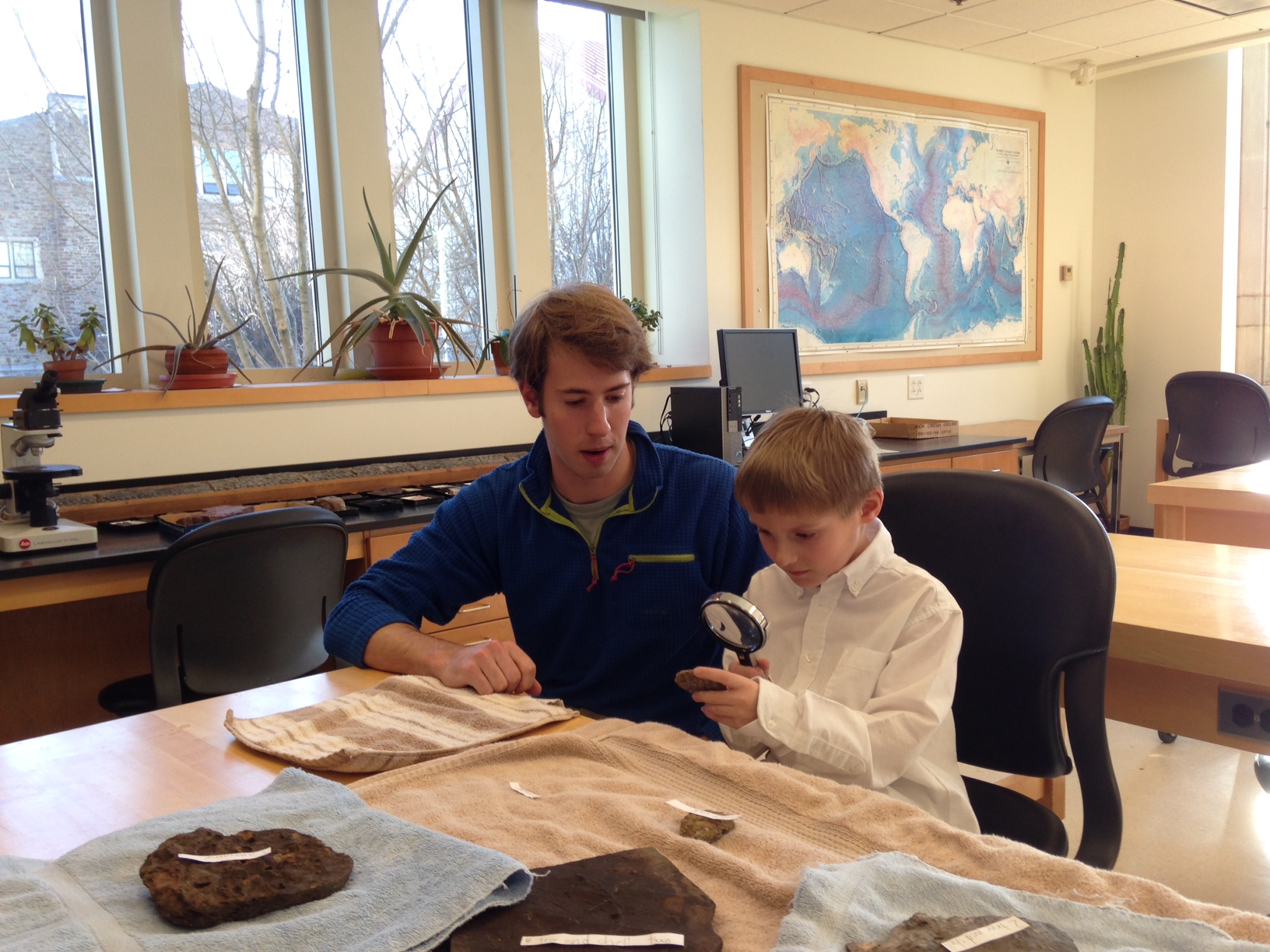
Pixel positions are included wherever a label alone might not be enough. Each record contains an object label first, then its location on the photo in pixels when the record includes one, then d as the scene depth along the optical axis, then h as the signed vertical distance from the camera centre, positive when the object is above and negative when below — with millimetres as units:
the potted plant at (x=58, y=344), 2855 +90
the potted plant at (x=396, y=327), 3422 +123
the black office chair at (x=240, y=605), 2229 -515
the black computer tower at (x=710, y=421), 3621 -231
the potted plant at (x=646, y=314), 3975 +160
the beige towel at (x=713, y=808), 771 -398
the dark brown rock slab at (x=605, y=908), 706 -382
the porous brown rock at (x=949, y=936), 664 -376
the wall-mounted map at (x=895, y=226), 4488 +553
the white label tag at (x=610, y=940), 687 -379
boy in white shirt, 1188 -351
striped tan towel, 1099 -404
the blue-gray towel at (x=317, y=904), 718 -383
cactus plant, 5750 -119
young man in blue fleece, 1519 -289
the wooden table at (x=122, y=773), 974 -413
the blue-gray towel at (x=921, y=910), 689 -384
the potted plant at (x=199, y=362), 3047 +29
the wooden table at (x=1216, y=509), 2674 -450
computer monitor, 3906 -60
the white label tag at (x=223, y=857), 811 -372
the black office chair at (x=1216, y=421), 4746 -391
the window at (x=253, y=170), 3334 +642
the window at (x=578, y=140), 4148 +872
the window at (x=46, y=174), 3023 +588
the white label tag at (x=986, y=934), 661 -375
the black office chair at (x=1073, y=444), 4344 -431
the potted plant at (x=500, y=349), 3609 +41
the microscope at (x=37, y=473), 2387 -216
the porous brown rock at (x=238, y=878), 748 -373
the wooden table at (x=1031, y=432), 4895 -429
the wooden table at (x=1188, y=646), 1440 -426
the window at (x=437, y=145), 3729 +786
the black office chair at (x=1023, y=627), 1346 -375
